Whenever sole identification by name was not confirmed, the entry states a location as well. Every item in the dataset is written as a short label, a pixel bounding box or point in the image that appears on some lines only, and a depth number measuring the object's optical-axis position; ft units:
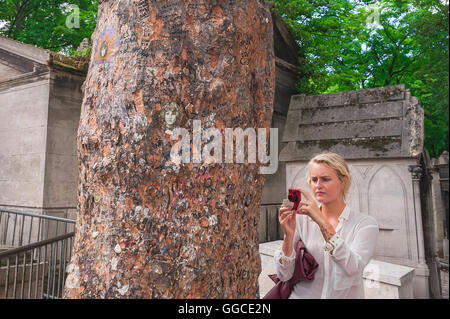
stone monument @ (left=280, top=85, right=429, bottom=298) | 18.37
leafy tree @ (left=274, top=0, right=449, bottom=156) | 31.07
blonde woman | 5.18
